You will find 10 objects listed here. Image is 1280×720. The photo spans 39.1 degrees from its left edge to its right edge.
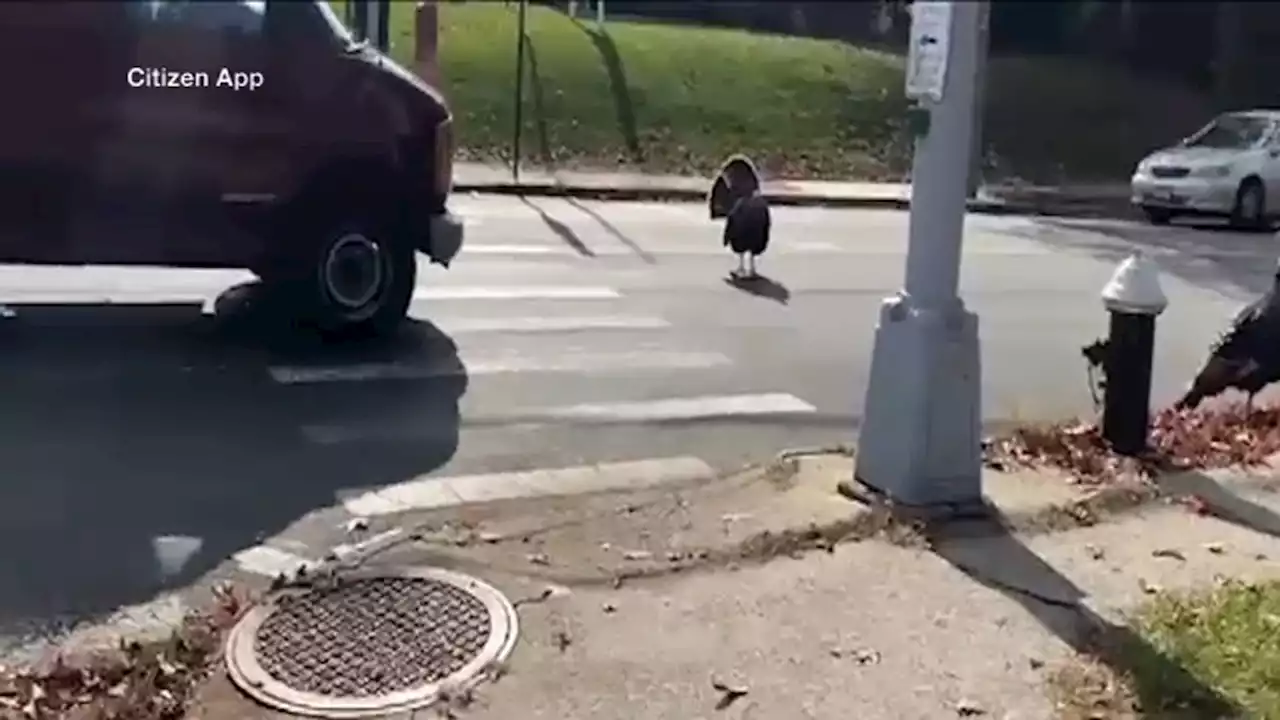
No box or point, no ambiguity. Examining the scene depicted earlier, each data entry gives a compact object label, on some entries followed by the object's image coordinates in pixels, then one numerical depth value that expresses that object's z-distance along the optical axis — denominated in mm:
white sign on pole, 6258
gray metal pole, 6352
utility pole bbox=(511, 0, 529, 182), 22609
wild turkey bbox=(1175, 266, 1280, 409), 7945
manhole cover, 4820
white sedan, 18125
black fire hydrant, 7531
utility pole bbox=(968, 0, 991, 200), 23984
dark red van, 9211
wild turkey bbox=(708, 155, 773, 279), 13703
